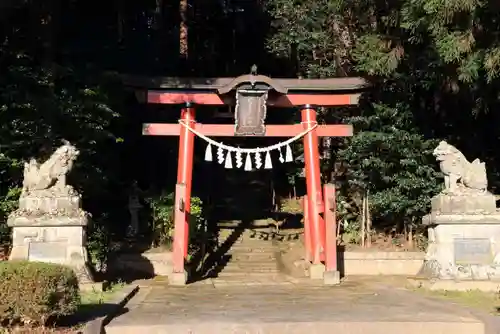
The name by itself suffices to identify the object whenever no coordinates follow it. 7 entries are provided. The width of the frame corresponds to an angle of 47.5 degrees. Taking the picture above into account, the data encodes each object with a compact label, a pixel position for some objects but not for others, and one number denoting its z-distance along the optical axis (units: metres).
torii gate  12.90
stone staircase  13.53
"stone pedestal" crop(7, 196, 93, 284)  10.90
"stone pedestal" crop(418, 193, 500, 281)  11.29
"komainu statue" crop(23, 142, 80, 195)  11.23
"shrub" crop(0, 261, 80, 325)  6.00
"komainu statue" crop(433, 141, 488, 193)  11.66
